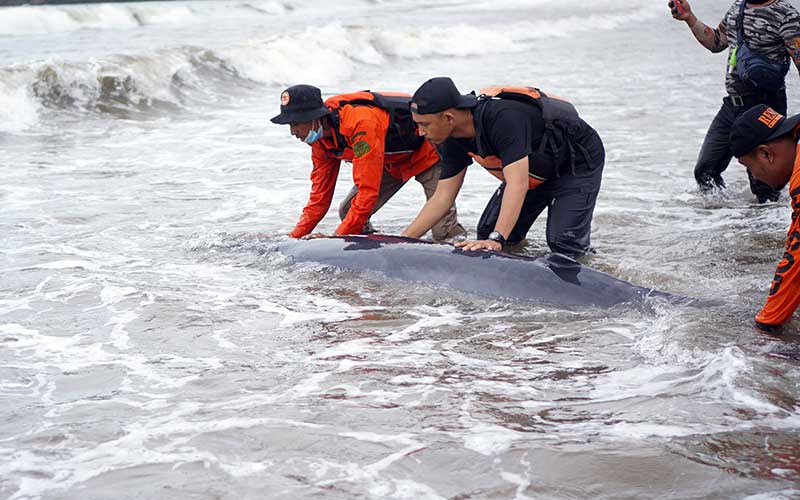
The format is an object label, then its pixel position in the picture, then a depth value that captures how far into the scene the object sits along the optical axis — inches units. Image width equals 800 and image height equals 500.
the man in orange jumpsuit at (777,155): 336.2
